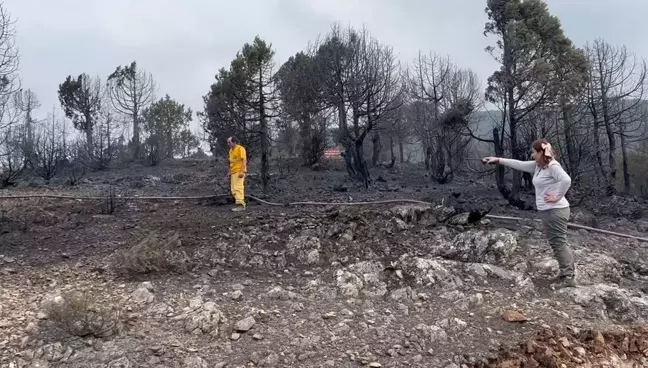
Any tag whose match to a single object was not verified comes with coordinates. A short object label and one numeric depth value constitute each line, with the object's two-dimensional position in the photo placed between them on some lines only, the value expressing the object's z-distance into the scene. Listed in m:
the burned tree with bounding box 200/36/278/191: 11.95
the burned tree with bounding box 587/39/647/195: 17.12
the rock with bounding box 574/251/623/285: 5.92
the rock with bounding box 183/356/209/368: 4.24
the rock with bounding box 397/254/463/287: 5.78
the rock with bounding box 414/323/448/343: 4.70
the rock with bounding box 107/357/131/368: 4.20
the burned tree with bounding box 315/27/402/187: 13.65
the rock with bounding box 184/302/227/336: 4.72
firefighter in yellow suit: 8.99
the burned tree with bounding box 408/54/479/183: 15.61
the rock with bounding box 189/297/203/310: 5.07
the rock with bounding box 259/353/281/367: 4.29
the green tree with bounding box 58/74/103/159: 24.89
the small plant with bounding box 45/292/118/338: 4.51
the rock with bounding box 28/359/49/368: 4.23
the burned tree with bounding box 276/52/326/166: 13.32
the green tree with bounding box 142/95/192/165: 27.14
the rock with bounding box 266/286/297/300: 5.43
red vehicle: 20.33
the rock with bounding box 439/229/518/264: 6.42
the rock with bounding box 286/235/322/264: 6.46
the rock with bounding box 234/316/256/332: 4.75
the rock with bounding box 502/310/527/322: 4.94
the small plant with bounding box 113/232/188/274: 5.86
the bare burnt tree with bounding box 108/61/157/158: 27.08
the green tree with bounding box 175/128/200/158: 28.83
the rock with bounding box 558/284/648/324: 5.22
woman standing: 5.45
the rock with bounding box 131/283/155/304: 5.23
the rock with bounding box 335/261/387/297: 5.61
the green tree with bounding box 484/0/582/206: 10.48
